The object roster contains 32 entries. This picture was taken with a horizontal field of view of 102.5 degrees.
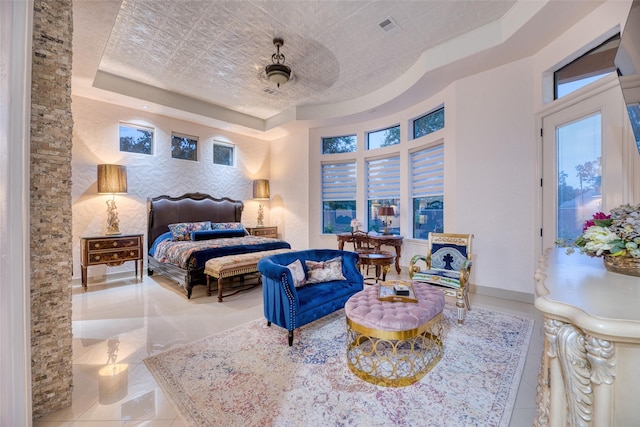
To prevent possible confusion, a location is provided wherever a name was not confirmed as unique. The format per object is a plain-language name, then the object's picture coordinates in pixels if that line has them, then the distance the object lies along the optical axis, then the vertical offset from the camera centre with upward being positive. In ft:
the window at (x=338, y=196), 21.38 +1.32
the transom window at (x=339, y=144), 21.31 +5.74
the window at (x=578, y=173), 8.99 +1.48
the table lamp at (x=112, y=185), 15.15 +1.62
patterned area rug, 5.49 -4.36
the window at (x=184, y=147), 19.11 +4.98
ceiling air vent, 10.76 +8.01
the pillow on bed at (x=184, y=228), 16.90 -1.14
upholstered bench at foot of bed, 12.38 -2.72
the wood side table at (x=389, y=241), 17.12 -1.98
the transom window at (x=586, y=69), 8.71 +5.39
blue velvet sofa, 8.24 -2.91
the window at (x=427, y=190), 15.92 +1.45
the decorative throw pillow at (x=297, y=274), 9.59 -2.34
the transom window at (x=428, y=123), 15.71 +5.76
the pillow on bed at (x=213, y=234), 16.57 -1.50
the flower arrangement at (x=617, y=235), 3.85 -0.37
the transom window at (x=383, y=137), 19.11 +5.75
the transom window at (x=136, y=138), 16.87 +4.97
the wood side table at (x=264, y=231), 22.26 -1.75
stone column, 5.37 +0.08
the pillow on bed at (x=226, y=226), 19.15 -1.07
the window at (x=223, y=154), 21.43 +4.95
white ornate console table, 2.61 -1.52
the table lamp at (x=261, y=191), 23.09 +1.87
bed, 13.25 -1.70
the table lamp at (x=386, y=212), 17.66 -0.01
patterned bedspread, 13.06 -2.06
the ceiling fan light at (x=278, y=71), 12.17 +6.80
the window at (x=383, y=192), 18.94 +1.56
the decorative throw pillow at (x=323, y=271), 10.26 -2.40
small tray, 7.67 -2.55
